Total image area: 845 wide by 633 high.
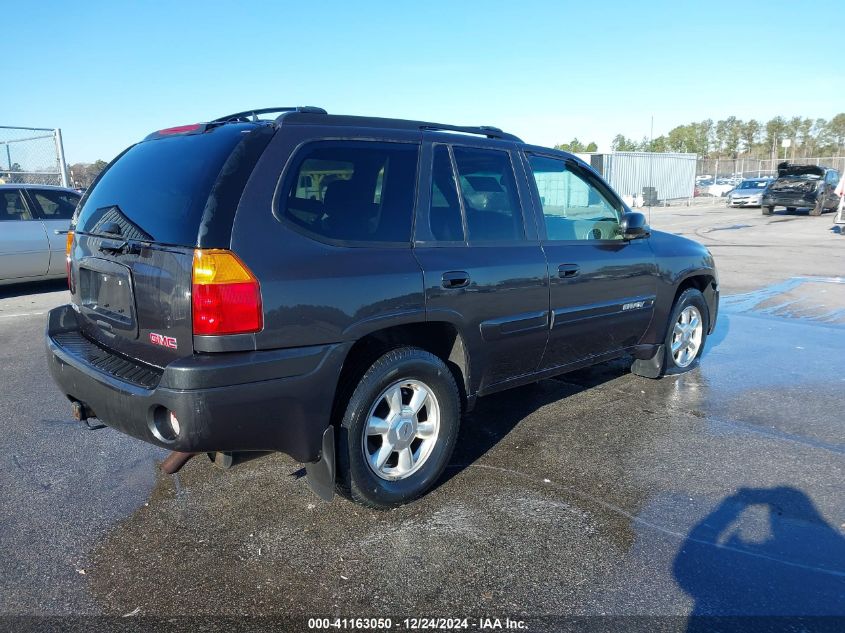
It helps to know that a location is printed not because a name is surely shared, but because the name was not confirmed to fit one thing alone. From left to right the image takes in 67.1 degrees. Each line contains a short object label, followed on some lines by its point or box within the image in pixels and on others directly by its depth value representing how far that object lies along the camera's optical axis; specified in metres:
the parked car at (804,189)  24.81
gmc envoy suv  2.63
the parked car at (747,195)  30.20
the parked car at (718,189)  41.42
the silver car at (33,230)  8.70
